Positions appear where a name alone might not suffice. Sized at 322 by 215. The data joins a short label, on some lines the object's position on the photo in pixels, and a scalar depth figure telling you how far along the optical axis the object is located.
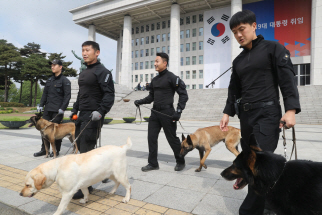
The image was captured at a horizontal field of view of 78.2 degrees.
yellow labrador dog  2.26
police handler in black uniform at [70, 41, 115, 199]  3.21
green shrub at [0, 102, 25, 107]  36.77
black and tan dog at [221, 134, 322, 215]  1.58
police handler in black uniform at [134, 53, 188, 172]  4.22
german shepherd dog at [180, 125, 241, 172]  4.20
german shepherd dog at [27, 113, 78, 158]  5.33
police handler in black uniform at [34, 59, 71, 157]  5.69
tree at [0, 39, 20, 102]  43.37
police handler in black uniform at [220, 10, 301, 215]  2.10
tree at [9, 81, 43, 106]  70.16
